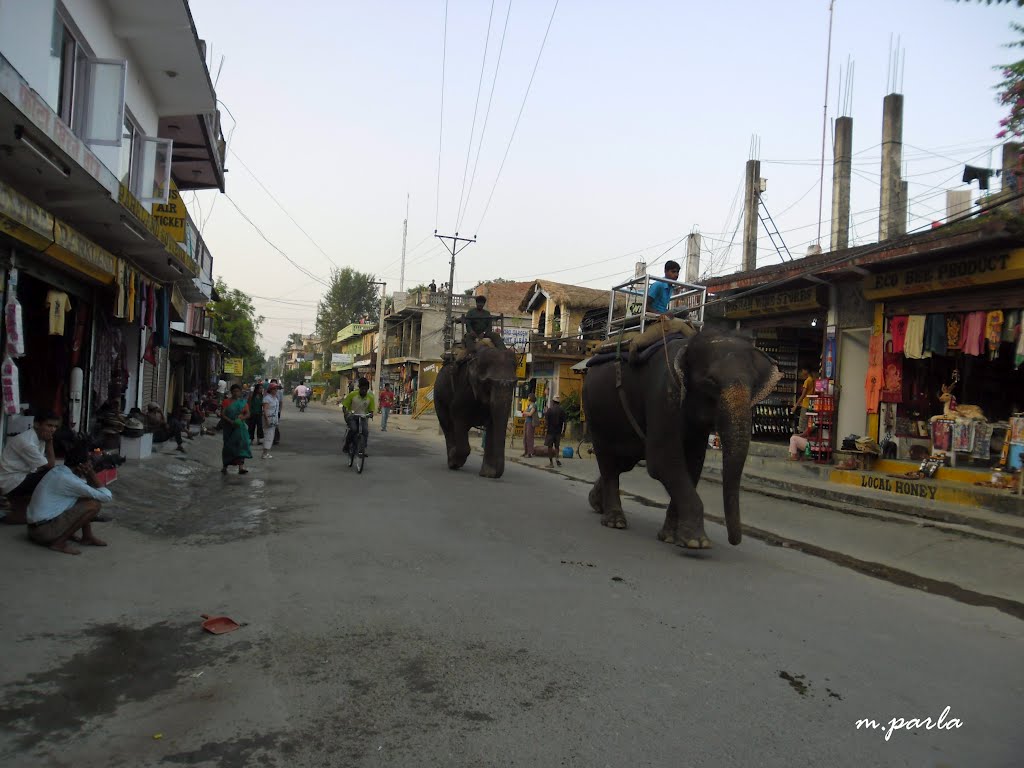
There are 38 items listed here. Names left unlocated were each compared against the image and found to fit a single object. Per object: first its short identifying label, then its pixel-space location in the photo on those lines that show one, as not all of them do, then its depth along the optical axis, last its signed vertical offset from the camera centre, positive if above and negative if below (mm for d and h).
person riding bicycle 13211 -435
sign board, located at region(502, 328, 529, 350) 29672 +2331
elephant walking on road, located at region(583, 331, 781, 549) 6207 -72
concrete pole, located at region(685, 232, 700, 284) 27984 +5736
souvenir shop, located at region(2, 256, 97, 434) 9398 +302
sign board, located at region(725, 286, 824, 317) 14492 +2257
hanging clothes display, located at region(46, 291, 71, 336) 8773 +706
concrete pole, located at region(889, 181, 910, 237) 22594 +6255
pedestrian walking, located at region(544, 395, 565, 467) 18547 -803
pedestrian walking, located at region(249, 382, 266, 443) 17391 -708
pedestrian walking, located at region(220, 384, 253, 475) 11859 -928
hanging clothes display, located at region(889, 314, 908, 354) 12367 +1440
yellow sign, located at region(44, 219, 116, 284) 8156 +1385
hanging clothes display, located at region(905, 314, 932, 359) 11930 +1288
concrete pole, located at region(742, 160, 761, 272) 24906 +6680
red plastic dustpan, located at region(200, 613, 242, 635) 4368 -1511
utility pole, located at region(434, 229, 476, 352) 37788 +7935
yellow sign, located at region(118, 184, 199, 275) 8664 +2011
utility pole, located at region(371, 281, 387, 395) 45344 +1959
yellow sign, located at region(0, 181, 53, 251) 6535 +1390
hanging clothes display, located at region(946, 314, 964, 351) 11406 +1407
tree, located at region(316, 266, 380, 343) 85938 +10049
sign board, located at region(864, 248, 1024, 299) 10469 +2255
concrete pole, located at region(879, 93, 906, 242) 22953 +8368
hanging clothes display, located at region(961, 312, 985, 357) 10961 +1310
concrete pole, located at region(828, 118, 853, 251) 24422 +7893
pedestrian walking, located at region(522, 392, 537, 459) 19438 -1000
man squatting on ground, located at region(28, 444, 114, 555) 5945 -1165
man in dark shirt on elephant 13591 +1254
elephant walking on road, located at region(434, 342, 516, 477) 12562 -164
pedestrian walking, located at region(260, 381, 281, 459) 16641 -807
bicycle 12906 -1148
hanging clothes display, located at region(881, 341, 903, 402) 12570 +677
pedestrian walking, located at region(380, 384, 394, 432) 29433 -719
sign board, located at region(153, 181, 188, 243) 13770 +2960
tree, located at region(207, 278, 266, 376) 35844 +2853
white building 6965 +1896
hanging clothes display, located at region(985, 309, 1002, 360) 10633 +1344
